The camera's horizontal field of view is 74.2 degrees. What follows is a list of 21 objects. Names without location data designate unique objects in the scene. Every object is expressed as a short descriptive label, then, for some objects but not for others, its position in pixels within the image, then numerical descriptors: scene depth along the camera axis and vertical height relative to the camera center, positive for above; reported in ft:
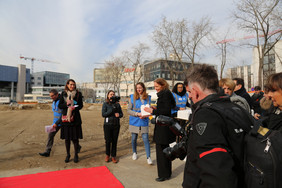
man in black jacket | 3.89 -1.02
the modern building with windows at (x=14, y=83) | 275.41 +19.94
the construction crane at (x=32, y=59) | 451.73 +90.50
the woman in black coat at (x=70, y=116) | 15.52 -1.66
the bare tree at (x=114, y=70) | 108.02 +16.15
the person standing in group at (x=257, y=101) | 19.84 -0.37
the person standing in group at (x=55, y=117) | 17.01 -1.93
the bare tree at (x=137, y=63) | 91.86 +16.91
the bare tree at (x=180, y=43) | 61.05 +18.27
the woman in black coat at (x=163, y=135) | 12.01 -2.47
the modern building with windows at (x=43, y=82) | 290.07 +25.99
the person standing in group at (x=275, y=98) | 4.84 -0.01
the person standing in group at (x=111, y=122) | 15.87 -2.18
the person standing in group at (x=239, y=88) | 14.73 +0.75
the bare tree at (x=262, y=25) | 44.19 +18.13
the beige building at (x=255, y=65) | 128.36 +25.85
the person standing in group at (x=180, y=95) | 20.41 +0.22
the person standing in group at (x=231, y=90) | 10.59 +0.45
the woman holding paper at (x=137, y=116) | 15.61 -1.68
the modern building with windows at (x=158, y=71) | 199.62 +28.80
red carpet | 11.14 -5.32
